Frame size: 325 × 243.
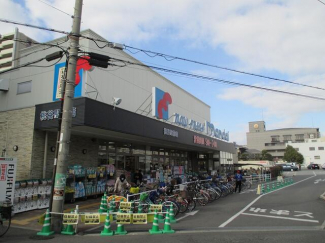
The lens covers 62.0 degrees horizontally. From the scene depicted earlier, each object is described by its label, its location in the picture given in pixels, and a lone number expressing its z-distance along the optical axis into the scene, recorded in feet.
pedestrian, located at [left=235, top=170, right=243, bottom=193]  62.39
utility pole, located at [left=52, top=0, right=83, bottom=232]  26.91
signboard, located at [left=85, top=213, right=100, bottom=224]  26.68
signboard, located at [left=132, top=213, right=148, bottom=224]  27.86
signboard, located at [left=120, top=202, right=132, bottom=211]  31.37
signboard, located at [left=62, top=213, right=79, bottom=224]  26.35
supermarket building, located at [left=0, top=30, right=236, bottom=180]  42.33
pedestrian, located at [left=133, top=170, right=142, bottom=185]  57.51
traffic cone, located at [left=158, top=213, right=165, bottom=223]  31.17
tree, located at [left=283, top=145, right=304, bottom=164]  269.23
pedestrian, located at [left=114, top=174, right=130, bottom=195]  37.86
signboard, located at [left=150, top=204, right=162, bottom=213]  31.37
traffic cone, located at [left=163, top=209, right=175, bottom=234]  25.93
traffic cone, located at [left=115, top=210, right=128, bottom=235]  25.98
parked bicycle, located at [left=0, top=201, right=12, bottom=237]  25.44
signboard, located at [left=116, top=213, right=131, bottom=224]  27.07
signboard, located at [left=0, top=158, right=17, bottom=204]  31.83
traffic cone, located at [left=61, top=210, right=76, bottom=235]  26.17
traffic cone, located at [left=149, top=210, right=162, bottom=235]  25.94
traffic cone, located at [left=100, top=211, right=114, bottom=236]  25.78
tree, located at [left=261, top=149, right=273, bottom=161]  269.05
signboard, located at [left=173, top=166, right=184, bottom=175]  83.06
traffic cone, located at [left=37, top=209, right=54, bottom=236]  25.14
